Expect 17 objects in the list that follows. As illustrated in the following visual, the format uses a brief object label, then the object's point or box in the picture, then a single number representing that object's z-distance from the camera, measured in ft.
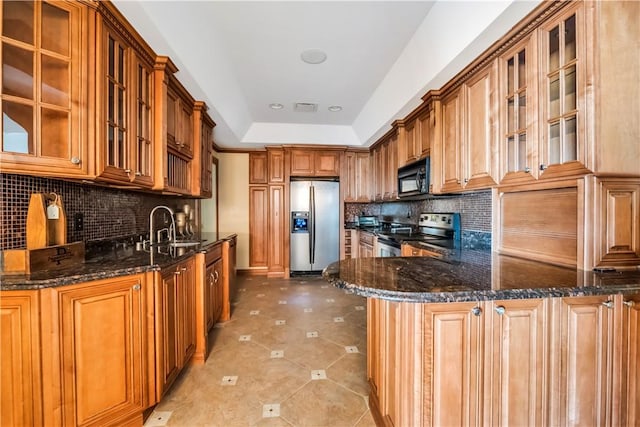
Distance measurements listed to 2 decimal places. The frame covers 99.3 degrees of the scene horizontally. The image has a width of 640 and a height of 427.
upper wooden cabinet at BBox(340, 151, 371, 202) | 16.72
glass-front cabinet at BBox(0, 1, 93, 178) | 4.29
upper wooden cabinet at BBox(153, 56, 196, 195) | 7.06
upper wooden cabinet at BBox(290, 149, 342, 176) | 16.31
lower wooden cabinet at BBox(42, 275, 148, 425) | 4.06
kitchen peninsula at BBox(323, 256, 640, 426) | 3.63
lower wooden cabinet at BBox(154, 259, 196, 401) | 5.33
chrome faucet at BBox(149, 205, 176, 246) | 7.81
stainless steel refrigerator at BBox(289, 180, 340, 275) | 16.31
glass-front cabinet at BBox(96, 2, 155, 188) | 5.14
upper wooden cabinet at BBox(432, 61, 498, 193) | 6.42
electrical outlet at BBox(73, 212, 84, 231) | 6.07
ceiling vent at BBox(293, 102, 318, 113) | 12.60
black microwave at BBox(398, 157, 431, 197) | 9.38
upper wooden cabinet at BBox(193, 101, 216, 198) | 9.71
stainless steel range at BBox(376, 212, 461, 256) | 8.63
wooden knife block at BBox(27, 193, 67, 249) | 4.66
